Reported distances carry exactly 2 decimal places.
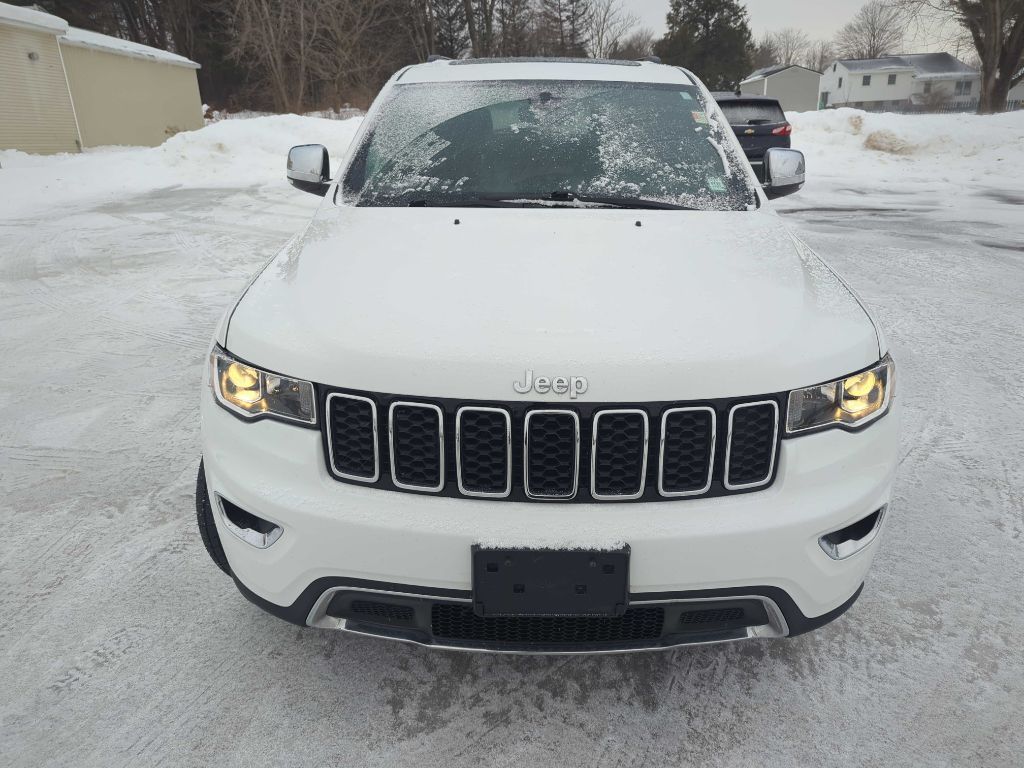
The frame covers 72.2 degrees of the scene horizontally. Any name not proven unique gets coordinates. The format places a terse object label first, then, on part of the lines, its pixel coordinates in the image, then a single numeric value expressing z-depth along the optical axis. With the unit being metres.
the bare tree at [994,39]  27.45
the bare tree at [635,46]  58.41
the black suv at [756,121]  11.58
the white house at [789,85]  64.44
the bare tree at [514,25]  40.66
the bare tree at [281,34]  29.84
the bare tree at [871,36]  82.00
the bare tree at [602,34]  55.01
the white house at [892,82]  68.81
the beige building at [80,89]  19.84
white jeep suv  1.63
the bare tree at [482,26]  40.03
